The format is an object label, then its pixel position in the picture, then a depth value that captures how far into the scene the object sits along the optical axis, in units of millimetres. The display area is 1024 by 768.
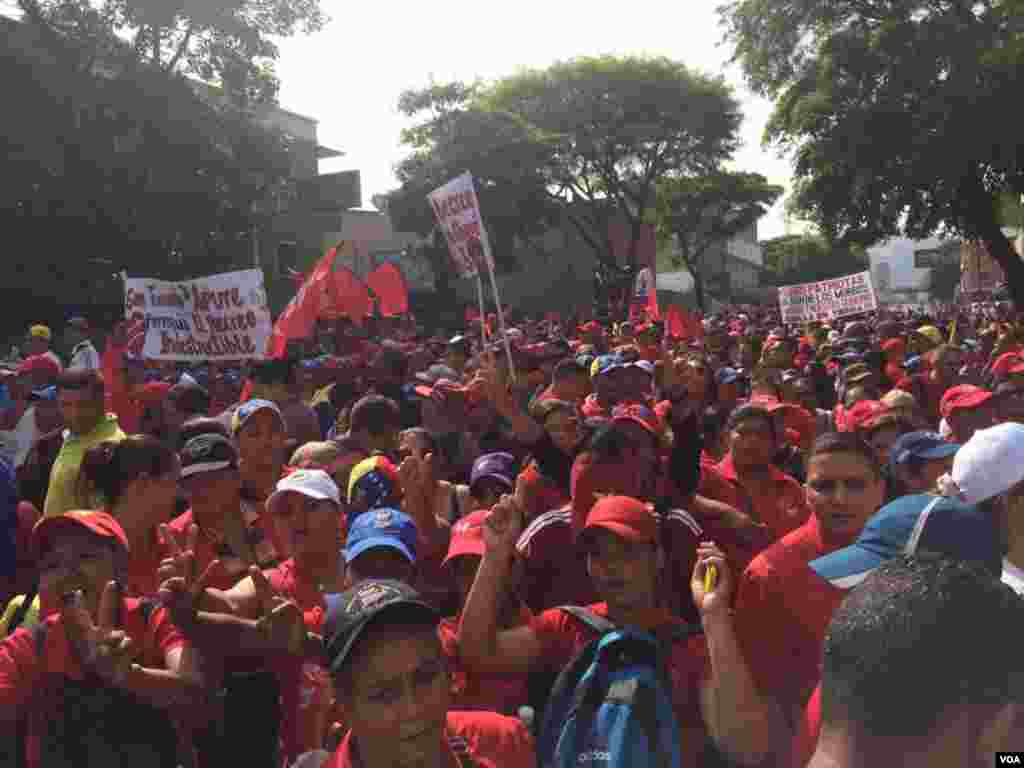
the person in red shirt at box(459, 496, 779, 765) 2555
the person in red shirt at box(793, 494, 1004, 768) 2141
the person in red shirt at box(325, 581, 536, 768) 2141
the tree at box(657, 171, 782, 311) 44031
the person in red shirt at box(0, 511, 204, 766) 2377
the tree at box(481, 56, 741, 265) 37250
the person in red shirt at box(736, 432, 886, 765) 2605
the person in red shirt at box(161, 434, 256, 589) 3611
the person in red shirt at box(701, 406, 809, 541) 4176
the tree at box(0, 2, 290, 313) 18969
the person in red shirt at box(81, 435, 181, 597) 3369
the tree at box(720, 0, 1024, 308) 21844
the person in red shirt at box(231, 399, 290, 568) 4293
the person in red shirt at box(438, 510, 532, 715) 2789
